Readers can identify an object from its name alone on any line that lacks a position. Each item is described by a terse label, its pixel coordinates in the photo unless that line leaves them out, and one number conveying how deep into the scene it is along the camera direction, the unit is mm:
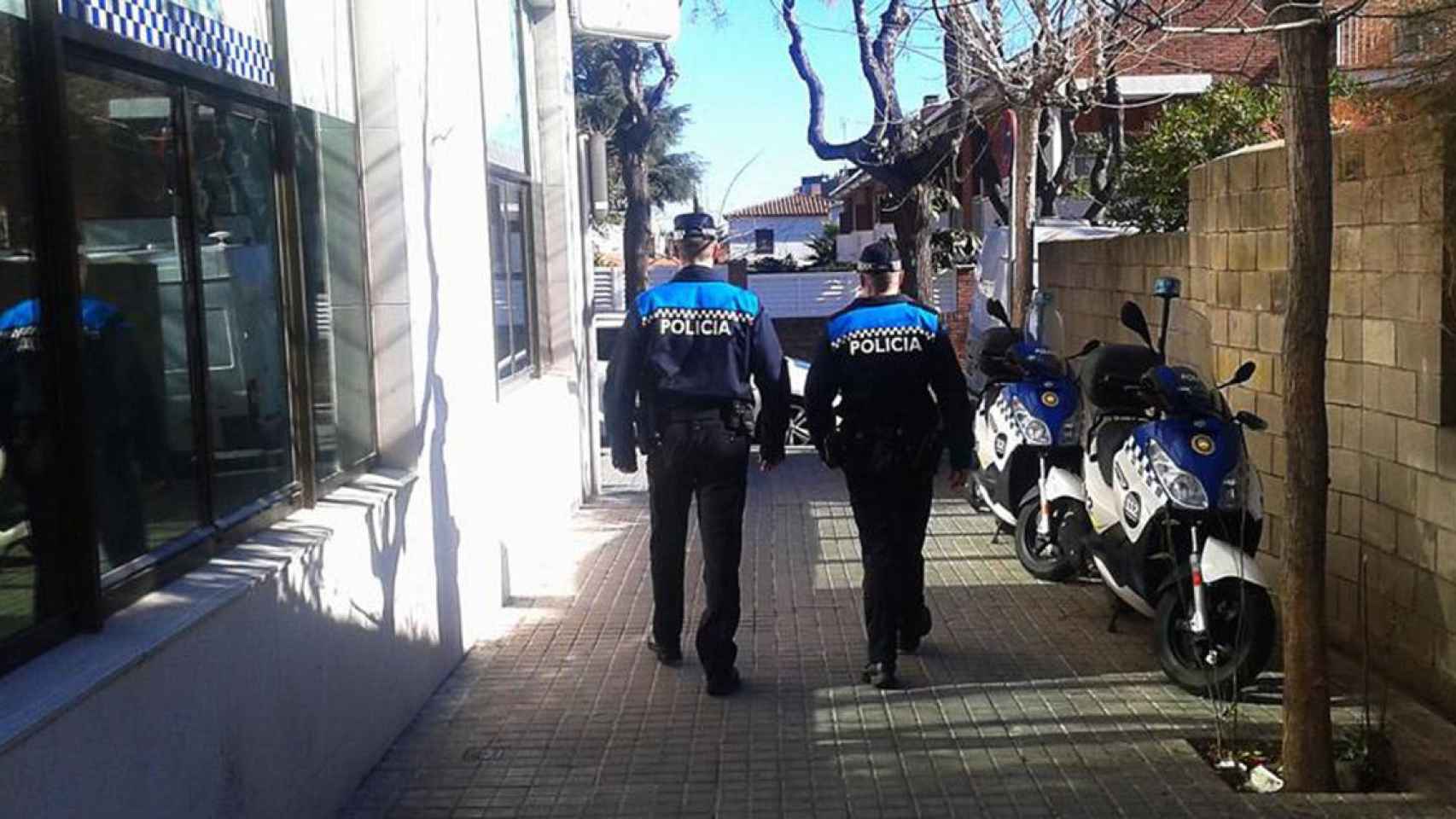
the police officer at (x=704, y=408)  6996
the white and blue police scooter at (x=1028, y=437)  9047
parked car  17594
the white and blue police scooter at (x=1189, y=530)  6457
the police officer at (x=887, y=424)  7031
